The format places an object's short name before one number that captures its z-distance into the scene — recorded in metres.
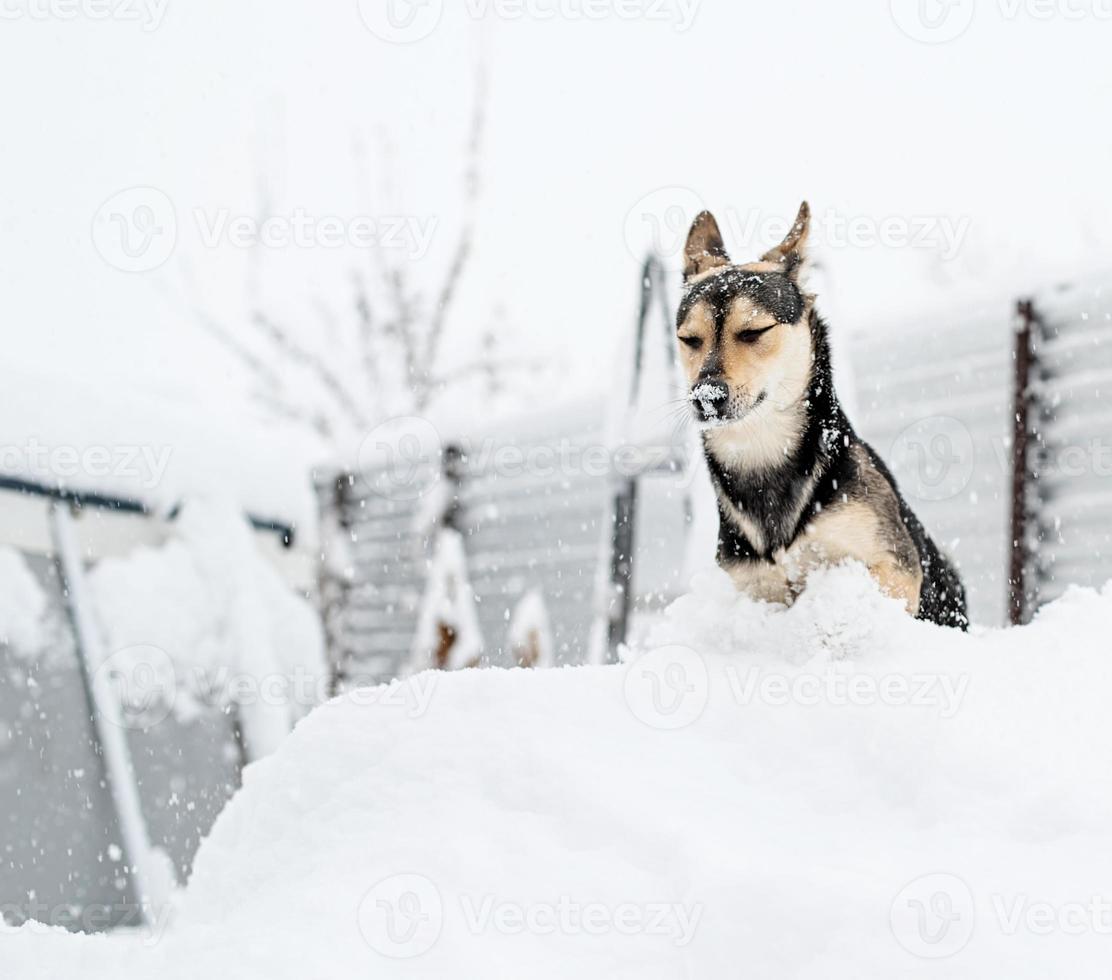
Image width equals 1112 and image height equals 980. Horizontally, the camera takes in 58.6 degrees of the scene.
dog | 2.84
